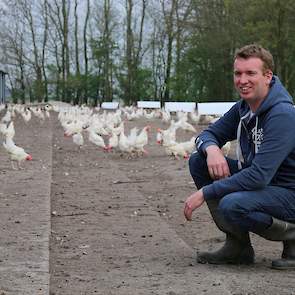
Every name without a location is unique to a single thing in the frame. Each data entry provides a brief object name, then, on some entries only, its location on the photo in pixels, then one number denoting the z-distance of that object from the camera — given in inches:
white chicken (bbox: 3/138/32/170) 437.7
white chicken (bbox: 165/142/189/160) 497.0
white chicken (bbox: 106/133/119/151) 568.7
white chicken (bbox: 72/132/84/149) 597.9
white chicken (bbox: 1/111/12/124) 1013.5
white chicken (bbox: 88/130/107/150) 580.4
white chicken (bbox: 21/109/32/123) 1052.0
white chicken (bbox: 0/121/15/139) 588.2
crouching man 160.6
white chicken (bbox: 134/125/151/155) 527.8
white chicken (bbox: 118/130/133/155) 529.7
